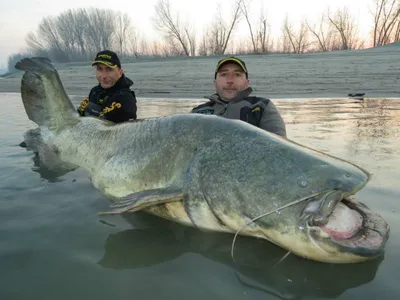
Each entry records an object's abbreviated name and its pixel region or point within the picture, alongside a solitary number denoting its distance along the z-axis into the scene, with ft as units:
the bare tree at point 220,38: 121.29
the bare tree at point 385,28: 110.22
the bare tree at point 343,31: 118.11
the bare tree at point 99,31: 160.04
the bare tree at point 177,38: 123.34
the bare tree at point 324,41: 119.24
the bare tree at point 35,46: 168.91
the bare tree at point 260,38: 118.78
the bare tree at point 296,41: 121.10
